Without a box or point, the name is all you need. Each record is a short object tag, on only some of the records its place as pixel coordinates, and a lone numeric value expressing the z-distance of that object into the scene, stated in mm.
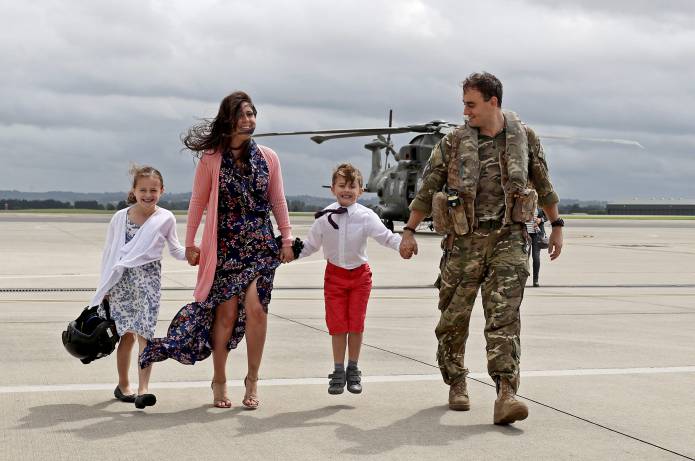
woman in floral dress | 6305
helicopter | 33781
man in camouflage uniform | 6184
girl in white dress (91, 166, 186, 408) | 6598
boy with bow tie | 6715
